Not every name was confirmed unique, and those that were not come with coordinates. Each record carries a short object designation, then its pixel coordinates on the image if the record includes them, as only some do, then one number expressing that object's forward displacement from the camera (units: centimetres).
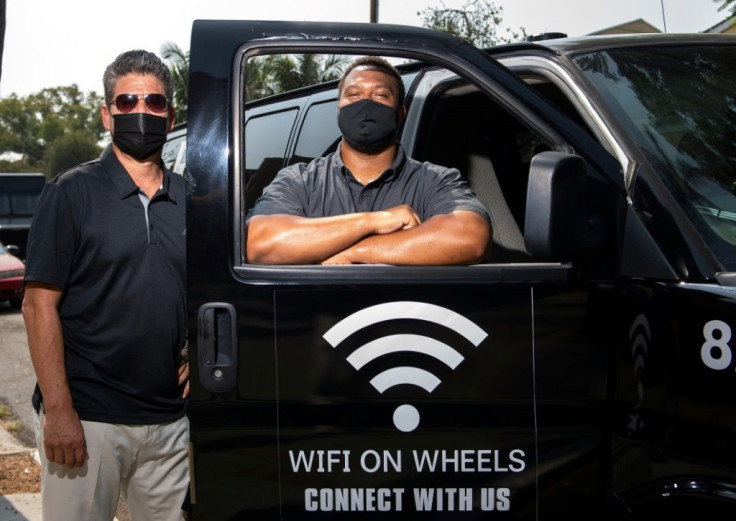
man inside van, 238
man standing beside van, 256
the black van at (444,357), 226
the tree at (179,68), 1494
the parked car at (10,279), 1379
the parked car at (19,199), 2102
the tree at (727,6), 797
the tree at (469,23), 1546
